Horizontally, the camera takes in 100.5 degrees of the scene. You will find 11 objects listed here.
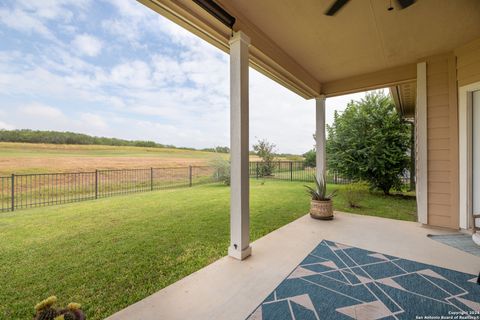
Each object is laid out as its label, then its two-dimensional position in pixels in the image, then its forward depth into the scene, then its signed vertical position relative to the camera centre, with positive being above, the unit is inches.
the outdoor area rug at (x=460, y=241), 93.6 -41.8
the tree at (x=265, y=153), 363.6 +13.5
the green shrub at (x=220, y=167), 320.6 -10.7
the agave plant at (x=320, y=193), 146.9 -24.7
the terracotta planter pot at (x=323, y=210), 140.5 -35.2
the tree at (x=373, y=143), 225.1 +20.3
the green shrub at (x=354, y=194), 183.2 -32.0
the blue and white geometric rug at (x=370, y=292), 56.1 -42.8
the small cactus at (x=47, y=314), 33.0 -25.8
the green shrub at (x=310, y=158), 374.0 +4.3
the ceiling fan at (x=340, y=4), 61.9 +50.1
